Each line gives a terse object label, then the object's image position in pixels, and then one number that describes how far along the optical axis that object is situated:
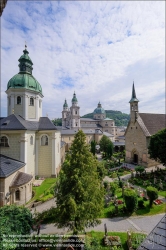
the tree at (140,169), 22.94
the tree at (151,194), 14.10
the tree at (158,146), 22.39
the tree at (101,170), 17.55
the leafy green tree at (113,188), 17.18
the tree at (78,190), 8.42
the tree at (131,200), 13.12
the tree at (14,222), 7.12
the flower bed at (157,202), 15.07
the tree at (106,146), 38.19
